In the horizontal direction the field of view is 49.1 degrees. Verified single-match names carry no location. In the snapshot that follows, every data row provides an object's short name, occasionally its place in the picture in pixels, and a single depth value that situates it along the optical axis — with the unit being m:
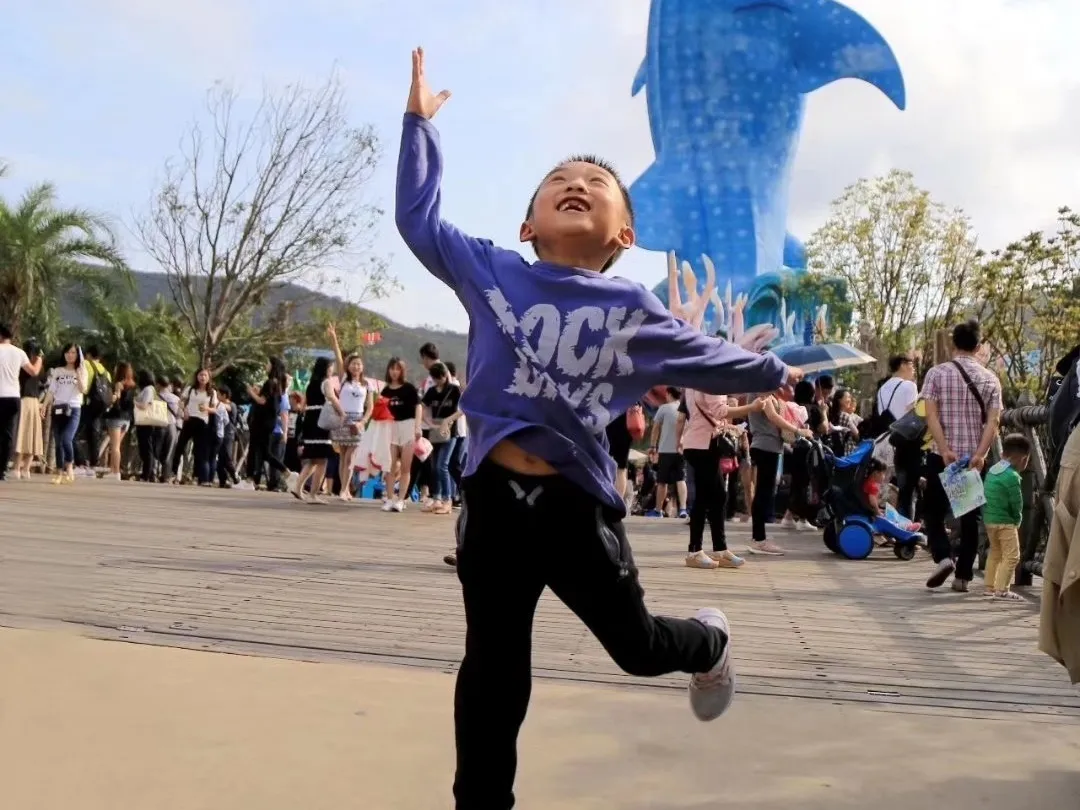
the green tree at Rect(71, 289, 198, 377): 28.81
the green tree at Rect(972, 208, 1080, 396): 19.78
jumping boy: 2.47
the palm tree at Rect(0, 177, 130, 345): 26.22
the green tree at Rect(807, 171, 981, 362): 28.47
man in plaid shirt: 7.03
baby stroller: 9.67
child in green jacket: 6.92
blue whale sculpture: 36.06
